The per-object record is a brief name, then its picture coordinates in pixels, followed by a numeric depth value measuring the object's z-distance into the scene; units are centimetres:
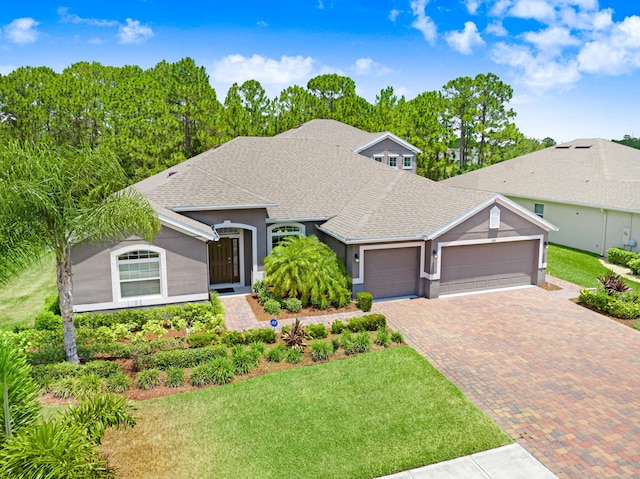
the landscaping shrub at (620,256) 2116
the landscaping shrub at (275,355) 1175
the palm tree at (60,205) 908
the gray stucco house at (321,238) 1515
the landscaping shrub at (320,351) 1197
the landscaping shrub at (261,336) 1277
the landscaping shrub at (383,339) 1280
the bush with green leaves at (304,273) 1600
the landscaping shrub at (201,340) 1235
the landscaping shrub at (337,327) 1365
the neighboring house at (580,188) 2280
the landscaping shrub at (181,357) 1119
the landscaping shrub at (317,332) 1323
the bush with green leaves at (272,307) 1552
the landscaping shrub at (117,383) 1021
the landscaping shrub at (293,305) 1572
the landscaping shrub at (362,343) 1243
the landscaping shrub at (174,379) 1055
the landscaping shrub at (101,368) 1064
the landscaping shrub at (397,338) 1305
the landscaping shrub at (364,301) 1577
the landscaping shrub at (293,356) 1176
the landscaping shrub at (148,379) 1044
